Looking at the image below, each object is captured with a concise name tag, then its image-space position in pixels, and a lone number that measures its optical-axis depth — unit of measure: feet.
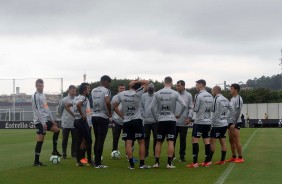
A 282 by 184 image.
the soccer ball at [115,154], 52.83
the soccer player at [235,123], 46.98
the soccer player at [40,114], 45.78
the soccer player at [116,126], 52.34
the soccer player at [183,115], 50.01
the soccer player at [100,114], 44.50
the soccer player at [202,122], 44.34
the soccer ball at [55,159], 47.93
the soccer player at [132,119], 43.32
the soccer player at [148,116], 50.29
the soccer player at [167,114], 43.39
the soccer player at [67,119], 53.62
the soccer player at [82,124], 46.16
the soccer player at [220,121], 45.88
